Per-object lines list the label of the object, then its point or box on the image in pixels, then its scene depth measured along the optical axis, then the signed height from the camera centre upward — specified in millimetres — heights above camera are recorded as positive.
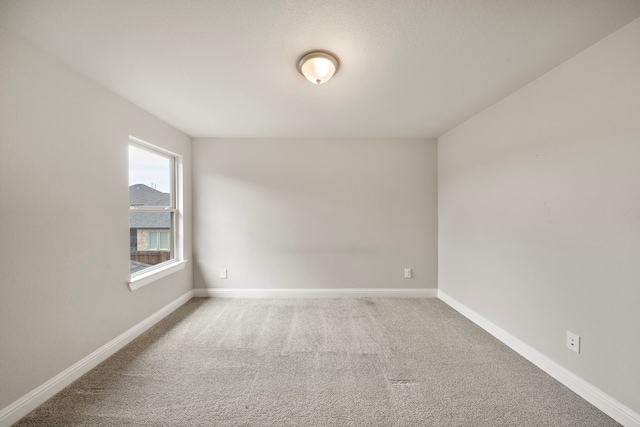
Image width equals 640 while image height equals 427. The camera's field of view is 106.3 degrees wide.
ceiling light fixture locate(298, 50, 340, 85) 1539 +975
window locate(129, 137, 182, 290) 2438 +45
